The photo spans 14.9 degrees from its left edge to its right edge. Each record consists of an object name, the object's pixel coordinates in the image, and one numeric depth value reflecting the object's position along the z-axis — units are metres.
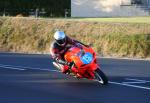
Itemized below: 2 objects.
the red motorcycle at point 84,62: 16.19
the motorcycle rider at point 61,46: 16.81
